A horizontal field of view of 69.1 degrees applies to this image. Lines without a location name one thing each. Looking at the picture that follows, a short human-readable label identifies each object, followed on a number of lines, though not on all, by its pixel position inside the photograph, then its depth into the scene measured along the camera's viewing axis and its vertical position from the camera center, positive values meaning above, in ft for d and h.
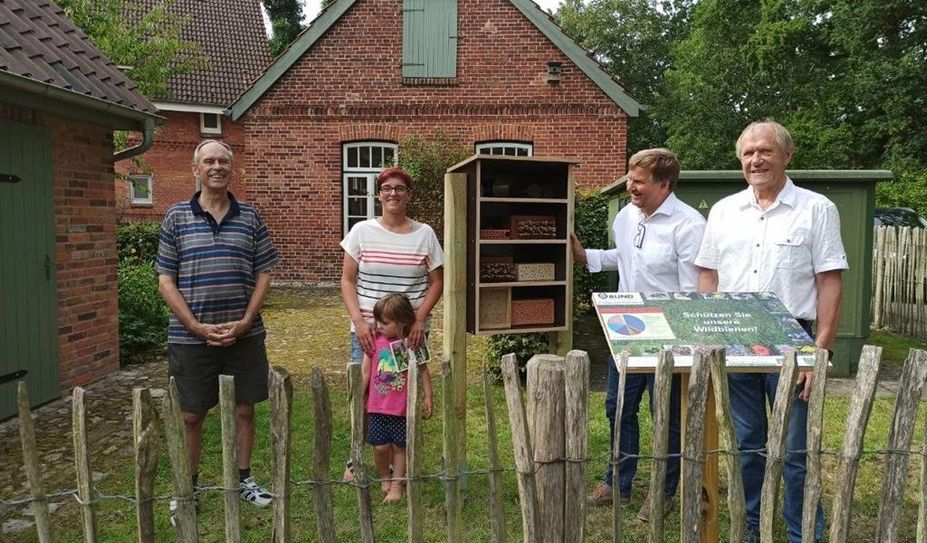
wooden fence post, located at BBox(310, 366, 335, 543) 6.76 -2.23
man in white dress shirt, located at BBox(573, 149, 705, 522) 10.67 -0.04
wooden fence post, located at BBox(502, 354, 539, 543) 6.82 -2.12
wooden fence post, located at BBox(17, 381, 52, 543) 6.62 -2.26
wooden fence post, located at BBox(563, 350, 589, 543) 6.75 -1.98
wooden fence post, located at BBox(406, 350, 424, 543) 6.96 -2.18
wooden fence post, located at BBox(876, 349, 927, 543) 7.25 -2.14
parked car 49.06 +2.04
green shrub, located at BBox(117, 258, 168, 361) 24.09 -2.75
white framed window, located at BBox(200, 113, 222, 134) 67.05 +12.04
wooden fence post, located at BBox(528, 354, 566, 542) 6.82 -1.93
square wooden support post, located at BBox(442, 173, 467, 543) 11.69 -0.65
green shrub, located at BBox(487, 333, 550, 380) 19.21 -2.95
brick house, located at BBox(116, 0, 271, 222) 64.59 +12.07
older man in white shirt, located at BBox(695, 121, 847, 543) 8.89 -0.22
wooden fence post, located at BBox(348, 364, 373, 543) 6.95 -2.20
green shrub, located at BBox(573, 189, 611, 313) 24.79 +0.20
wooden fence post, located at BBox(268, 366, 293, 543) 6.69 -1.97
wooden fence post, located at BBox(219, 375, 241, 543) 6.67 -2.14
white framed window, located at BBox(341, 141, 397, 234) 44.27 +4.83
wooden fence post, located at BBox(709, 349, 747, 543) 7.31 -2.21
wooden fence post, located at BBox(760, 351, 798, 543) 7.17 -2.07
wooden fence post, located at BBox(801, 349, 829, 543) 7.25 -2.18
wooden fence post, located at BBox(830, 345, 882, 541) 7.13 -2.09
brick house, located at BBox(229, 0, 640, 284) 42.80 +9.04
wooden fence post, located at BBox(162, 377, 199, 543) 6.59 -2.26
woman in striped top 11.55 -0.29
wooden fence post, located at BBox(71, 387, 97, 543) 6.64 -2.26
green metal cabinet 20.40 +0.86
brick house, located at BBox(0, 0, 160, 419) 16.66 +1.27
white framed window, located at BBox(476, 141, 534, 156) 43.63 +6.27
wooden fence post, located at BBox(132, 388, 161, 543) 6.64 -2.06
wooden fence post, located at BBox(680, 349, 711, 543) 7.23 -2.04
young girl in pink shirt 11.19 -2.24
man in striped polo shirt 10.68 -0.77
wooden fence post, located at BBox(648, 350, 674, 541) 7.03 -1.76
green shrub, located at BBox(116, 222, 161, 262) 44.37 +0.20
